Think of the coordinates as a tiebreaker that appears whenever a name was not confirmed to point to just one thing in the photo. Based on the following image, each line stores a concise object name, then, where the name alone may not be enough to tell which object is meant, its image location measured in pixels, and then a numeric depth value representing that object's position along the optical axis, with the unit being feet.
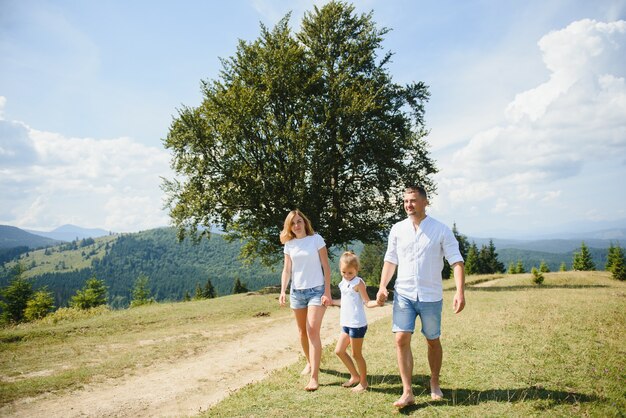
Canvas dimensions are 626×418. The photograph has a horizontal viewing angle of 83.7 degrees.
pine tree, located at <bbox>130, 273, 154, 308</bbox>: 211.61
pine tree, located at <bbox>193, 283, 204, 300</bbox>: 243.17
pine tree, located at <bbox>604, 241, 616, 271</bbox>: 173.35
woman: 21.86
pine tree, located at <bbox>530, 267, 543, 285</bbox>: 102.78
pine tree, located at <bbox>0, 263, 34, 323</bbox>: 150.82
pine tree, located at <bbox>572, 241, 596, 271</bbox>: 204.64
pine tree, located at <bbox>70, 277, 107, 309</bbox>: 162.50
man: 18.04
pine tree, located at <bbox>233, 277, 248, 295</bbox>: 240.12
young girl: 20.66
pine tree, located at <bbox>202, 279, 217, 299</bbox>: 240.53
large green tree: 75.82
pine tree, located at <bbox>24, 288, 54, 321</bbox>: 147.74
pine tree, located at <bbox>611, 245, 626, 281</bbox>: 137.34
